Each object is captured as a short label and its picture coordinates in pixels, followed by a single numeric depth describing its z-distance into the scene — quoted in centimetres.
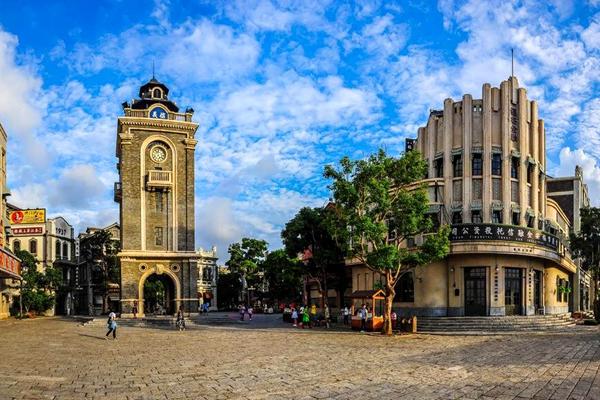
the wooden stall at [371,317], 3195
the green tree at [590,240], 3844
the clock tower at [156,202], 4825
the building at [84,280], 7531
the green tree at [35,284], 5666
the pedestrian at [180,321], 3606
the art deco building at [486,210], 3406
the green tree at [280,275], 4359
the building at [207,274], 9412
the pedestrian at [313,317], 3856
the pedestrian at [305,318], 3694
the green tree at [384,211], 2953
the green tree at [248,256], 7206
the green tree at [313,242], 3931
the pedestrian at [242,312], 4798
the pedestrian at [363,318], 3241
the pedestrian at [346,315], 3906
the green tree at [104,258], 6456
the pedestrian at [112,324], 2922
